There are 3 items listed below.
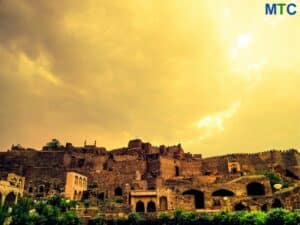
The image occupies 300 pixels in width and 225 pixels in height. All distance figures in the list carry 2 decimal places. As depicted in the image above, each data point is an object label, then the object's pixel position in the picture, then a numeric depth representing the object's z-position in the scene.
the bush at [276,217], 26.20
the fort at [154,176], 35.19
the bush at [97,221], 32.65
